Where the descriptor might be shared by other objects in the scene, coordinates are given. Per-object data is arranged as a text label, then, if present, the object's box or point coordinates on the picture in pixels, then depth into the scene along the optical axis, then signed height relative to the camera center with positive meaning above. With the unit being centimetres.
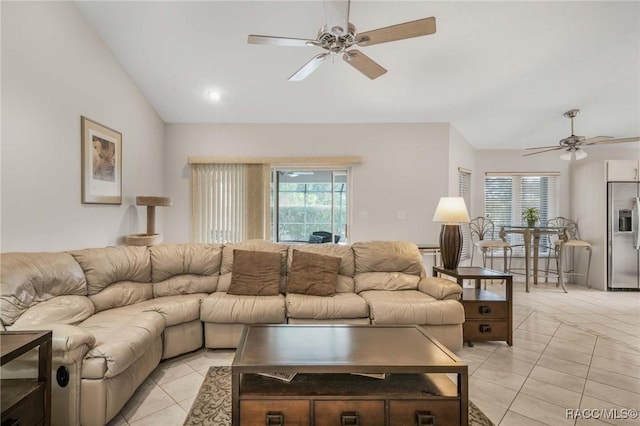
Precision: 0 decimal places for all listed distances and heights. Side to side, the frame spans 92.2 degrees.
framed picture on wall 297 +49
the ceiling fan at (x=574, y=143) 403 +98
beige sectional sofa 170 -78
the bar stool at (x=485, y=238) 503 -45
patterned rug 183 -124
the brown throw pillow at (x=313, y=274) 302 -62
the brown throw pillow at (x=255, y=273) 298 -61
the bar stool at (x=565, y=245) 499 -51
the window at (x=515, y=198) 572 +29
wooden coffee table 151 -92
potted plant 510 -3
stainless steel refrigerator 483 -29
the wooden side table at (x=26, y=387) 135 -86
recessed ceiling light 394 +152
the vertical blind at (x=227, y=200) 457 +17
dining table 482 -36
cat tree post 350 -14
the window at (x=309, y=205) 473 +12
